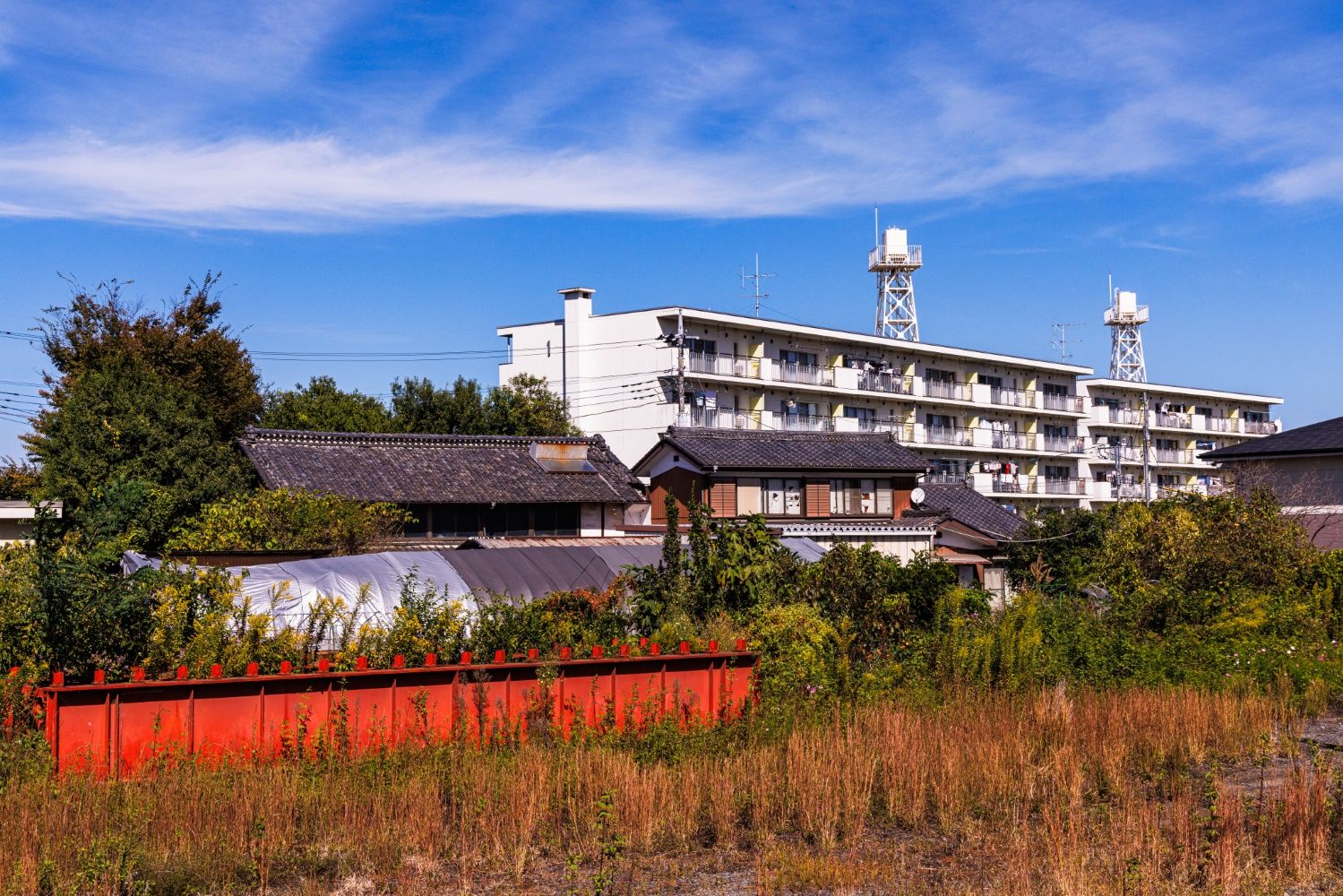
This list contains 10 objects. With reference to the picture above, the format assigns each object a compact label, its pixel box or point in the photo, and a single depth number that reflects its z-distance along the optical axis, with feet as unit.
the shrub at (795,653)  44.24
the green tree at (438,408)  156.66
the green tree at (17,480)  123.42
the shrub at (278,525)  83.25
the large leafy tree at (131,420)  96.07
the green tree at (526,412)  159.02
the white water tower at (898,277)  212.84
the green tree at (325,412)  148.15
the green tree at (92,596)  35.50
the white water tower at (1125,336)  254.88
